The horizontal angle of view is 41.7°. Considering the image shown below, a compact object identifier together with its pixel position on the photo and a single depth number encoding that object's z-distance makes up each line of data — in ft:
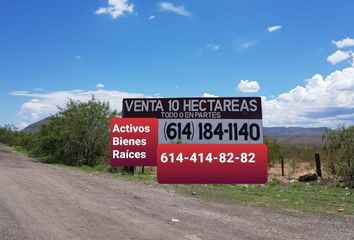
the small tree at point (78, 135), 81.10
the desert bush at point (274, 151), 99.83
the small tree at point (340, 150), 64.28
